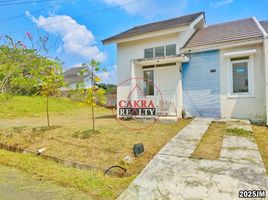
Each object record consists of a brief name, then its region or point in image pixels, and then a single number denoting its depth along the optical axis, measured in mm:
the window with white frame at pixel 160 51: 12790
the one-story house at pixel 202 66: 10680
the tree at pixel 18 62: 9531
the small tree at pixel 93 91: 8211
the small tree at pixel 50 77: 9805
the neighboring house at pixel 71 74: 45294
